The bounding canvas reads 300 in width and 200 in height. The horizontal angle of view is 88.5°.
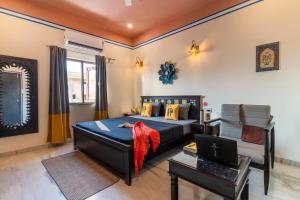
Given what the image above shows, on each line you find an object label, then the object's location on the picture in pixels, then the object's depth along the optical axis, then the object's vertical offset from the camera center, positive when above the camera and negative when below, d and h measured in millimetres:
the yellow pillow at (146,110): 4195 -344
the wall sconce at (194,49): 3652 +1144
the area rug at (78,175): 1924 -1151
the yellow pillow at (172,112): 3635 -348
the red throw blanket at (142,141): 2133 -647
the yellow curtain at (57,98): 3564 -2
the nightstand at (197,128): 3257 -653
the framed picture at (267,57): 2627 +703
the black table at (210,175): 1171 -656
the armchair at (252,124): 1769 -461
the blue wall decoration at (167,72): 4191 +695
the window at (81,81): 4172 +483
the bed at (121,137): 2100 -650
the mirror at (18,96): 3053 +45
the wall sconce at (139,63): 5087 +1159
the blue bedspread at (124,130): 2271 -550
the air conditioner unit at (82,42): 3893 +1491
